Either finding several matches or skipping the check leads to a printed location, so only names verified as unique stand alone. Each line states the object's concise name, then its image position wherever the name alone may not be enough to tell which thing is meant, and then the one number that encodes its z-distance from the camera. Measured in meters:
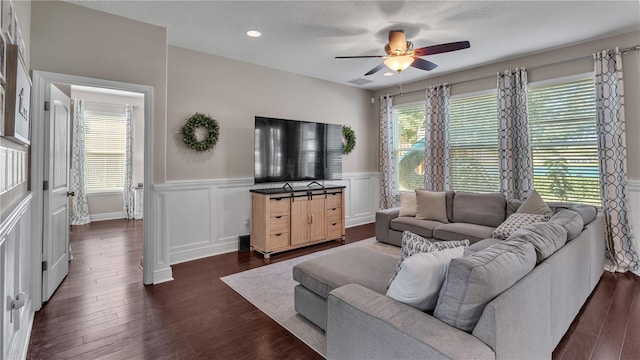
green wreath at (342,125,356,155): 5.84
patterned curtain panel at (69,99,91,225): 6.23
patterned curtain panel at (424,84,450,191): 5.09
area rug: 2.27
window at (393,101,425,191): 5.66
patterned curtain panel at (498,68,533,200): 4.22
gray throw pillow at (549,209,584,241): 2.32
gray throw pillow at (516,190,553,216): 3.47
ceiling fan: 3.01
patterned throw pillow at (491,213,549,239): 3.33
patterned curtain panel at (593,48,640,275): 3.51
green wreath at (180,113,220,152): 3.93
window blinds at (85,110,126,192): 6.61
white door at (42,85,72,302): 2.83
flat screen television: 4.38
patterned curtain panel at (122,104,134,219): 6.83
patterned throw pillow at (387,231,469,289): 1.74
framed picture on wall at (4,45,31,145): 1.57
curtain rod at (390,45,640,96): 3.48
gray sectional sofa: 1.22
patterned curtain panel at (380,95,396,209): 6.04
